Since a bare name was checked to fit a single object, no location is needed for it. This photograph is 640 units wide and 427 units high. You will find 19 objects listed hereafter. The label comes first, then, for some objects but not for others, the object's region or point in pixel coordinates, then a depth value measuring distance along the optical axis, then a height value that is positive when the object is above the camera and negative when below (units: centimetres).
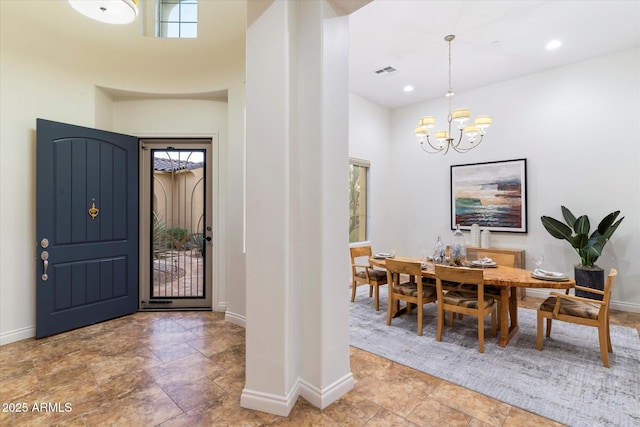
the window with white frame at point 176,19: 374 +232
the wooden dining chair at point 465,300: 288 -87
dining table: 286 -65
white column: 204 +5
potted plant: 395 -38
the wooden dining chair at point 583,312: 262 -88
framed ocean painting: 496 +29
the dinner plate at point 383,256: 420 -60
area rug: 211 -130
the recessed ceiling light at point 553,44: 390 +215
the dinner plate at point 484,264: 354 -58
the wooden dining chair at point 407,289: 329 -87
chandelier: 352 +107
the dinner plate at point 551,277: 290 -61
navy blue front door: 324 -18
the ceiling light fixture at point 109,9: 246 +165
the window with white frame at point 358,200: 589 +23
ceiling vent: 466 +215
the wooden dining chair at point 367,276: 419 -88
